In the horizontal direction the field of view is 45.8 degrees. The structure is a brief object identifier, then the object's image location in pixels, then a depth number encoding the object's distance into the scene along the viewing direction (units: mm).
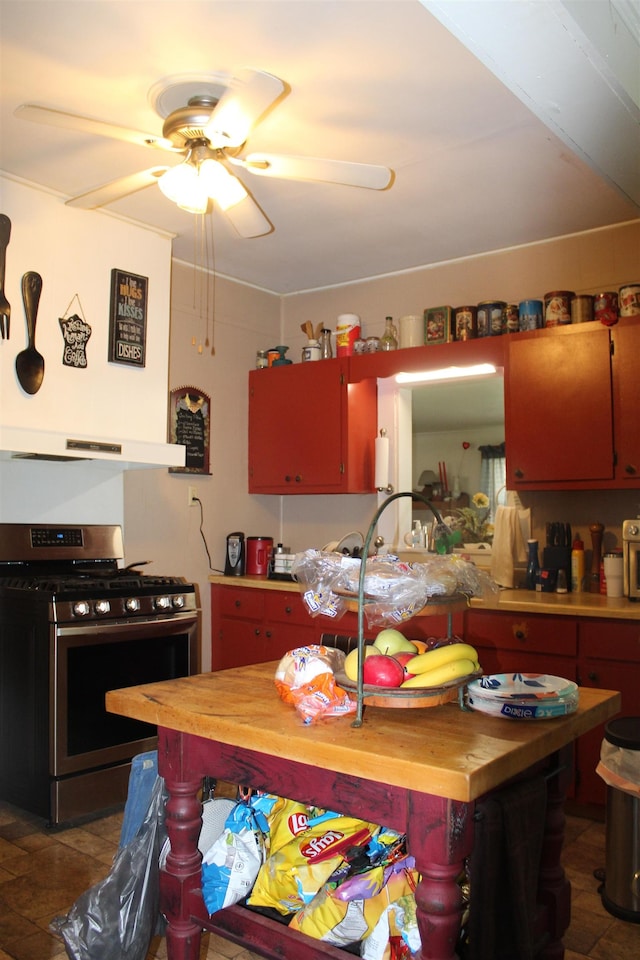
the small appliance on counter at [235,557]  4258
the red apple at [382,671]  1484
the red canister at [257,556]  4301
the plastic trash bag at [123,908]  1878
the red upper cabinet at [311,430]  4074
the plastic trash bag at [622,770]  2256
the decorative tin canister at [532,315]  3535
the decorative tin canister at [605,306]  3203
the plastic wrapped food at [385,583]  1554
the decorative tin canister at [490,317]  3688
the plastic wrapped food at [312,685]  1515
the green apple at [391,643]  1603
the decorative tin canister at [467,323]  3768
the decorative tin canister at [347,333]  4184
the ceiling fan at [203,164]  2145
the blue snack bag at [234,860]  1726
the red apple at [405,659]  1541
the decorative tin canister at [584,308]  3404
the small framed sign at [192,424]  4094
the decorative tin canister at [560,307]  3432
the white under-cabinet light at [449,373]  3816
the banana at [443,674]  1491
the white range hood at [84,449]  2939
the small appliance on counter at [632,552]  3080
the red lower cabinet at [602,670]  2850
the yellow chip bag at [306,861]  1699
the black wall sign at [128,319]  3455
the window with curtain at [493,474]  3801
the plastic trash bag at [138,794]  1997
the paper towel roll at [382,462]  4082
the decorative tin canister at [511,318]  3631
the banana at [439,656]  1536
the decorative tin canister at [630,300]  3205
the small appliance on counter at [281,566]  4066
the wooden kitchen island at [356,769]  1286
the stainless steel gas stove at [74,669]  2869
